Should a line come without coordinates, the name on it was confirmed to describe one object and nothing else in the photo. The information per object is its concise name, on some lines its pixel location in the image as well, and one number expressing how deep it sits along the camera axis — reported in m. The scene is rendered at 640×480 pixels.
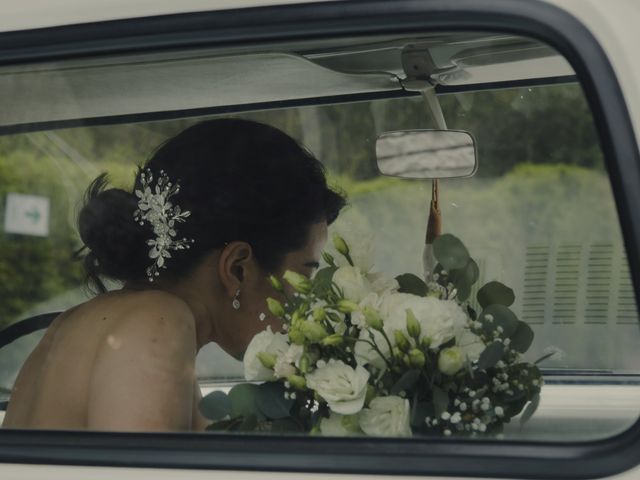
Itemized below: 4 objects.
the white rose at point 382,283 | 2.25
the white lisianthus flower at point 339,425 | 2.02
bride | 2.33
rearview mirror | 2.21
